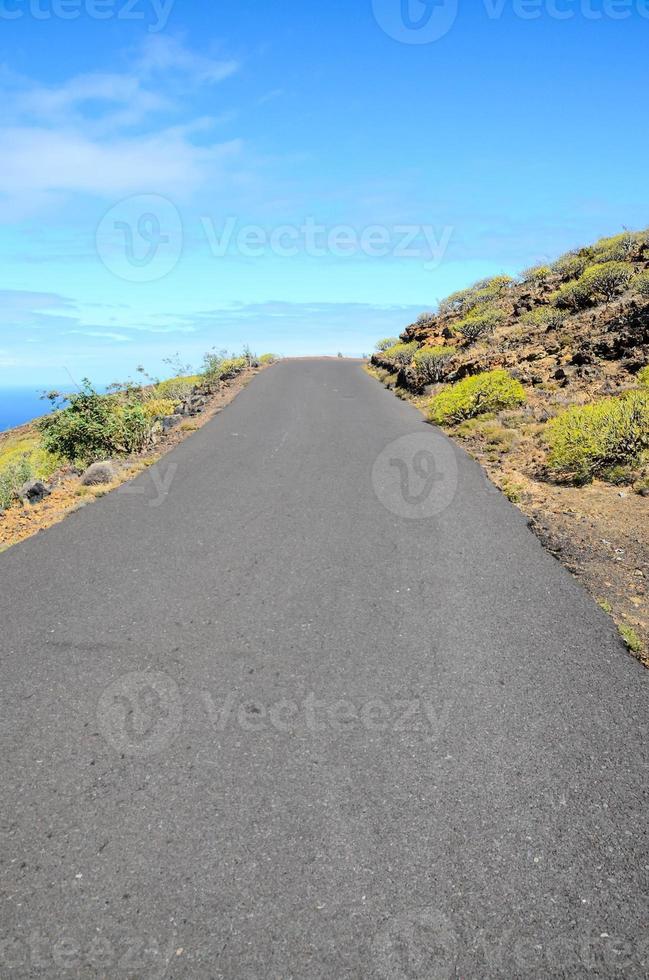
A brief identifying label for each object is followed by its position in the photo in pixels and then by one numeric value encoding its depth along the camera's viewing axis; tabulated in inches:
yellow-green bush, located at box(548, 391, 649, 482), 348.5
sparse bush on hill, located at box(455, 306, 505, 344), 970.1
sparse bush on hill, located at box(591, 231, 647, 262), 983.3
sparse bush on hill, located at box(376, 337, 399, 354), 1538.0
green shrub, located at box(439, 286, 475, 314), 1427.8
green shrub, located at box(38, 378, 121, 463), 494.0
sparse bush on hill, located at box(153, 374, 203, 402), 881.0
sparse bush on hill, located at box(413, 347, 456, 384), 828.4
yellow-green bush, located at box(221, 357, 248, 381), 1111.4
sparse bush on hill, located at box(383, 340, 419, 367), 1107.9
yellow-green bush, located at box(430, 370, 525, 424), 562.3
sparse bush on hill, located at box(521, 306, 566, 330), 827.4
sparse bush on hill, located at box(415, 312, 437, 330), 1322.8
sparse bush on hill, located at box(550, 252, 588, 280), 1042.7
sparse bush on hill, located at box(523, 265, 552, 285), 1225.3
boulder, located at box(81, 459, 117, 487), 400.2
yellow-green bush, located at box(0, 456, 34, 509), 398.0
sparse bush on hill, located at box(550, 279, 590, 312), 859.4
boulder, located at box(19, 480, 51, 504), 377.1
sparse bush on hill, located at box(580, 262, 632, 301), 843.4
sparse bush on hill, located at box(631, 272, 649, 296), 762.8
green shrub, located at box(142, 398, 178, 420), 713.0
